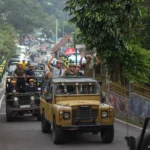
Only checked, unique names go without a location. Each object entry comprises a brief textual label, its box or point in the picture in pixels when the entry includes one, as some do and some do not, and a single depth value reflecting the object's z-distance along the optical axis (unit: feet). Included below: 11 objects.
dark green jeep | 66.95
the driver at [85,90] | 49.70
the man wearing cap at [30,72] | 74.64
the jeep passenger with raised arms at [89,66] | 76.58
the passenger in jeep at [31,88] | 68.86
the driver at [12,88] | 69.36
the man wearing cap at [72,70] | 59.73
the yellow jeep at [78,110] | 45.55
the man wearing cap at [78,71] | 61.82
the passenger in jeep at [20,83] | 69.31
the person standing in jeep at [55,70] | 68.44
